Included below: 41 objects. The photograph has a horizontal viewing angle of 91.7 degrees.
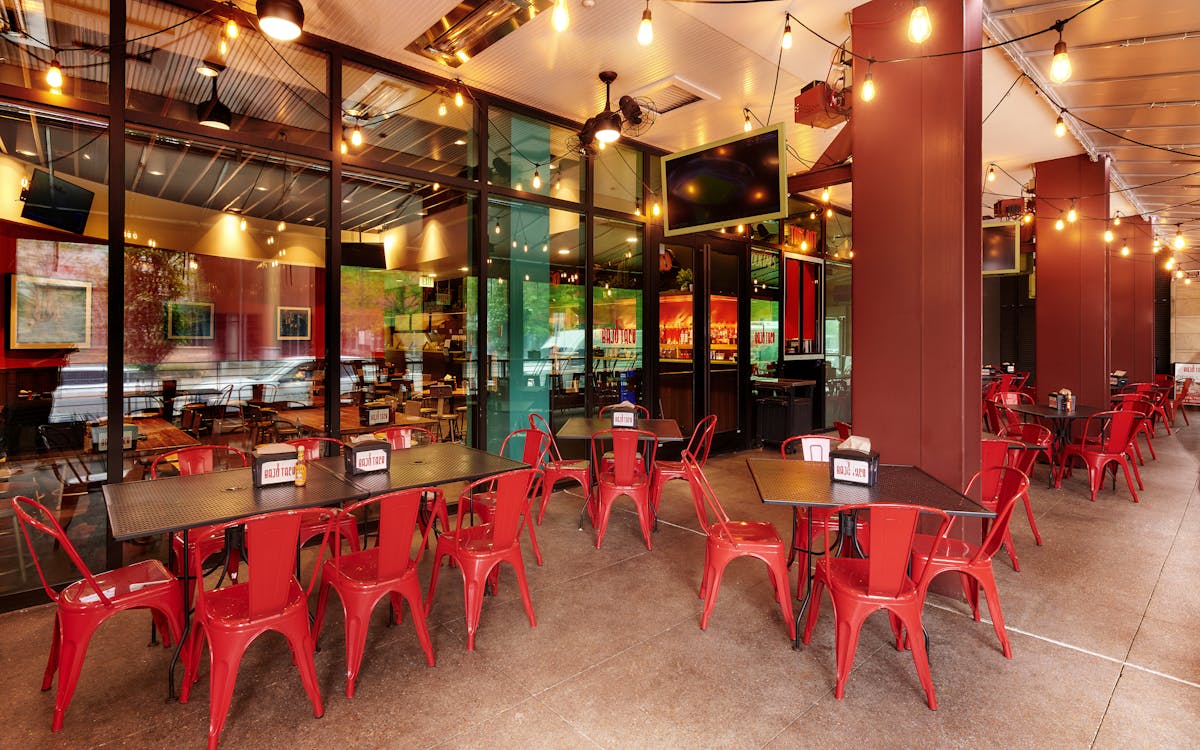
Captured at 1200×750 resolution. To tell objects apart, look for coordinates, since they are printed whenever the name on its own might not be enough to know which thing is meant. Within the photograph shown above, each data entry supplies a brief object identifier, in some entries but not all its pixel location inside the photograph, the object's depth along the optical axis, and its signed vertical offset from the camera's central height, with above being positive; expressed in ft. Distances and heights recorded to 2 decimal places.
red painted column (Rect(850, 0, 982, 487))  12.24 +2.72
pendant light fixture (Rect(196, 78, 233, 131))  13.84 +6.20
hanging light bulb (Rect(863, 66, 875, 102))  12.85 +6.16
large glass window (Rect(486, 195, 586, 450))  19.81 +1.95
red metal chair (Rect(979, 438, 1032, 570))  13.74 -2.36
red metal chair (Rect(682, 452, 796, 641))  10.46 -3.26
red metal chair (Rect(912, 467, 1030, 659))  9.28 -3.29
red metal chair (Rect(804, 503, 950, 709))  8.26 -3.37
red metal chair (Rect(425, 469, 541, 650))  10.13 -3.23
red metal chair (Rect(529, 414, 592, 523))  16.70 -3.02
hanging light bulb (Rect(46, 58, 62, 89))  12.02 +6.17
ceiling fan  16.79 +7.75
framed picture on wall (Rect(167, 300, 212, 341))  14.47 +1.33
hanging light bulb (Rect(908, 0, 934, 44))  9.73 +5.80
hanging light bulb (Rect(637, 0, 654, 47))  11.57 +6.76
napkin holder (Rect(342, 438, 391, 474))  10.78 -1.61
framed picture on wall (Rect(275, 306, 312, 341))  17.02 +1.37
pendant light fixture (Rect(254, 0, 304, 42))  10.72 +6.57
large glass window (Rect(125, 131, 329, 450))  13.75 +2.23
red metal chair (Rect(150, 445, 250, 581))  10.03 -2.60
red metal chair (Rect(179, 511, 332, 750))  7.57 -3.33
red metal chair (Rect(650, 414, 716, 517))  16.62 -3.06
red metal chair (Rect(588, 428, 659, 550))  15.06 -3.02
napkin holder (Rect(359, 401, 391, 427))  17.45 -1.36
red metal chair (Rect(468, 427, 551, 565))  13.26 -2.43
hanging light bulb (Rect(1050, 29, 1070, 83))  11.85 +6.07
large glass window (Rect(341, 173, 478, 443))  18.33 +2.22
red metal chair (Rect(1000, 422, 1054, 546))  15.19 -2.44
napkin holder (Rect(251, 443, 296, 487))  9.89 -1.60
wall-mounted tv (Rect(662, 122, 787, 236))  16.14 +5.51
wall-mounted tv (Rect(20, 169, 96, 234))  12.42 +3.69
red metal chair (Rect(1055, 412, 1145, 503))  19.39 -2.91
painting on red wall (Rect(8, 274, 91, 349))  12.37 +1.28
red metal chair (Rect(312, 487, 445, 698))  8.86 -3.27
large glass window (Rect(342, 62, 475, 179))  16.25 +7.43
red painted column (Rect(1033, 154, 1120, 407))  25.17 +3.69
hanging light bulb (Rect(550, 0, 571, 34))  10.72 +6.55
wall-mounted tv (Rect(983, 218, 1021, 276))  27.14 +5.60
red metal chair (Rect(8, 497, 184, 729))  8.01 -3.30
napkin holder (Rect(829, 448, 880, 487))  10.27 -1.78
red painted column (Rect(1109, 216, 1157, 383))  35.81 +3.94
